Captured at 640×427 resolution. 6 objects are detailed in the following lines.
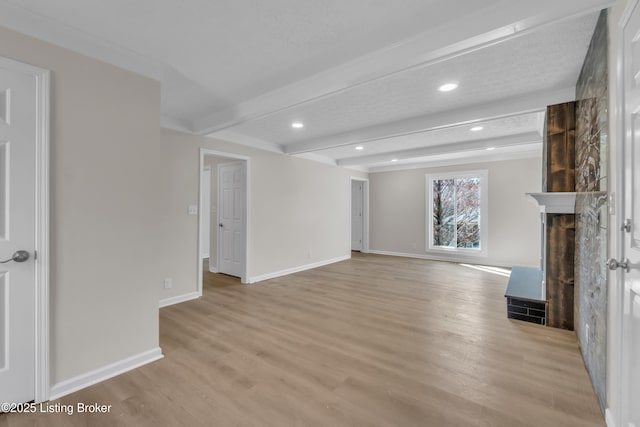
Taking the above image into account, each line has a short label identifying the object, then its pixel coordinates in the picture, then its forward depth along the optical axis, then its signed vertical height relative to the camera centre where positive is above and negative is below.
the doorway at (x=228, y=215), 4.70 -0.04
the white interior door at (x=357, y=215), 8.23 -0.05
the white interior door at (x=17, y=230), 1.71 -0.11
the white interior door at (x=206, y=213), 7.04 -0.02
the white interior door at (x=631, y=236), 1.24 -0.09
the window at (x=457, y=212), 6.37 +0.04
